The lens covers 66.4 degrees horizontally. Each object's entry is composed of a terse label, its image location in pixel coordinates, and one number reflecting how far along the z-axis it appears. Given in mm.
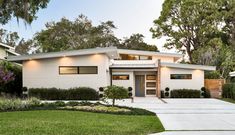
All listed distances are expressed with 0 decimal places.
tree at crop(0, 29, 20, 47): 27446
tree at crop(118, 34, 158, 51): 25605
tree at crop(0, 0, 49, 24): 10510
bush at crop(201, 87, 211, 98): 14905
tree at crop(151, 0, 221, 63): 21530
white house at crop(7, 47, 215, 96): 13505
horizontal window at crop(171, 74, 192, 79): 15110
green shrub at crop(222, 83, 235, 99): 13222
